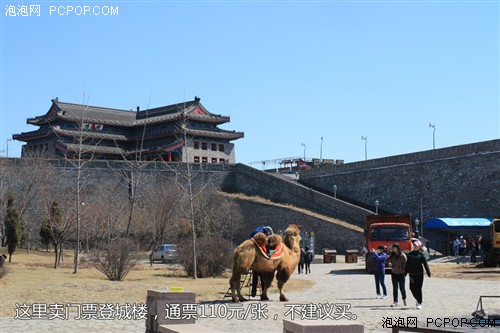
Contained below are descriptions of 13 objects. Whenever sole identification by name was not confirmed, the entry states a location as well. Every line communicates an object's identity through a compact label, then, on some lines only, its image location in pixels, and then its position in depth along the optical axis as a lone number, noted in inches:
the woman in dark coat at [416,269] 555.5
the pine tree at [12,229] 1283.2
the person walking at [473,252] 1312.0
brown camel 602.9
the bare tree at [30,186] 1838.8
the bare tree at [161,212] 1585.9
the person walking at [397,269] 585.0
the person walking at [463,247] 1562.5
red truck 1091.5
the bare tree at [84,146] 2126.0
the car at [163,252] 1418.6
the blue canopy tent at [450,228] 1583.4
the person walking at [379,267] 649.9
